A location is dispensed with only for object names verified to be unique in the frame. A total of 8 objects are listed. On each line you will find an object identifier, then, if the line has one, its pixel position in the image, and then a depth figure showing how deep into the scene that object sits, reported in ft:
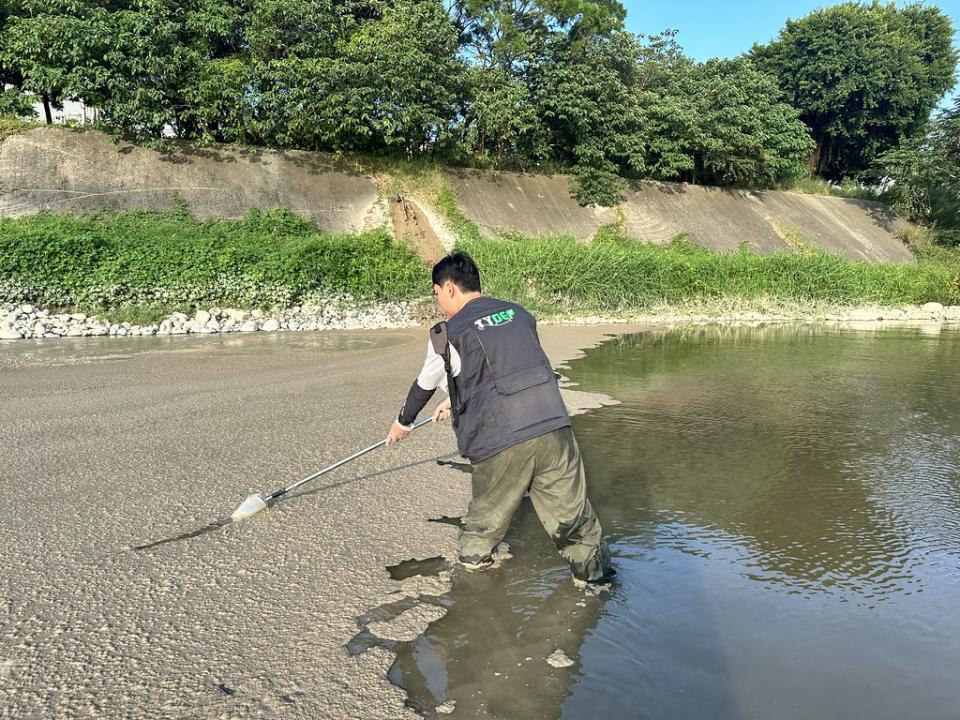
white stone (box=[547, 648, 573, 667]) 10.07
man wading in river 11.46
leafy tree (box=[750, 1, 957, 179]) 118.01
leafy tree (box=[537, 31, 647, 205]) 81.51
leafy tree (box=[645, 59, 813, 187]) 92.94
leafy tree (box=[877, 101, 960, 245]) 102.42
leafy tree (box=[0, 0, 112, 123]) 60.29
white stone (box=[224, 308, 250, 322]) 52.49
